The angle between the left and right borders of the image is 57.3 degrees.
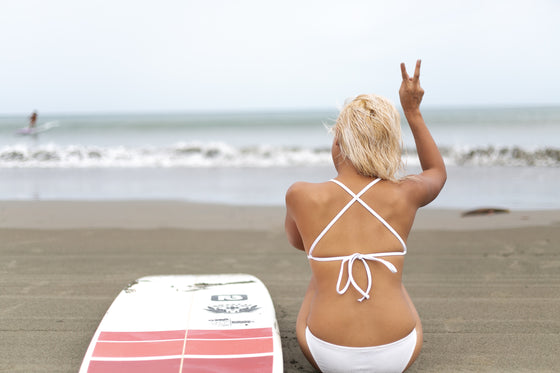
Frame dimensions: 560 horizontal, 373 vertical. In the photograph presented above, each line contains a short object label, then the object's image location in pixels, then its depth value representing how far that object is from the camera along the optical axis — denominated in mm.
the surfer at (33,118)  18233
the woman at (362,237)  2260
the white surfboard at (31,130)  20247
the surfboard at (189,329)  2506
